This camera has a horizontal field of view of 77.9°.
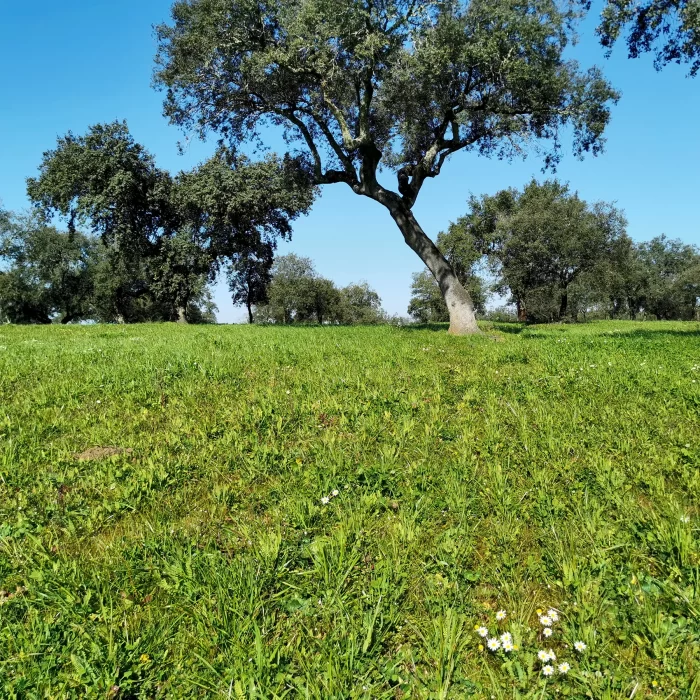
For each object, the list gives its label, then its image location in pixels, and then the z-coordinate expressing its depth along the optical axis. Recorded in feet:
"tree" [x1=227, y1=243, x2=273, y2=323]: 132.36
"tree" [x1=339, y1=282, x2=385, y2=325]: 359.87
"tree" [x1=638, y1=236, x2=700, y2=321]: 241.35
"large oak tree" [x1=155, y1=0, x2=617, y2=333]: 49.37
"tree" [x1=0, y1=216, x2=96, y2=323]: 172.45
